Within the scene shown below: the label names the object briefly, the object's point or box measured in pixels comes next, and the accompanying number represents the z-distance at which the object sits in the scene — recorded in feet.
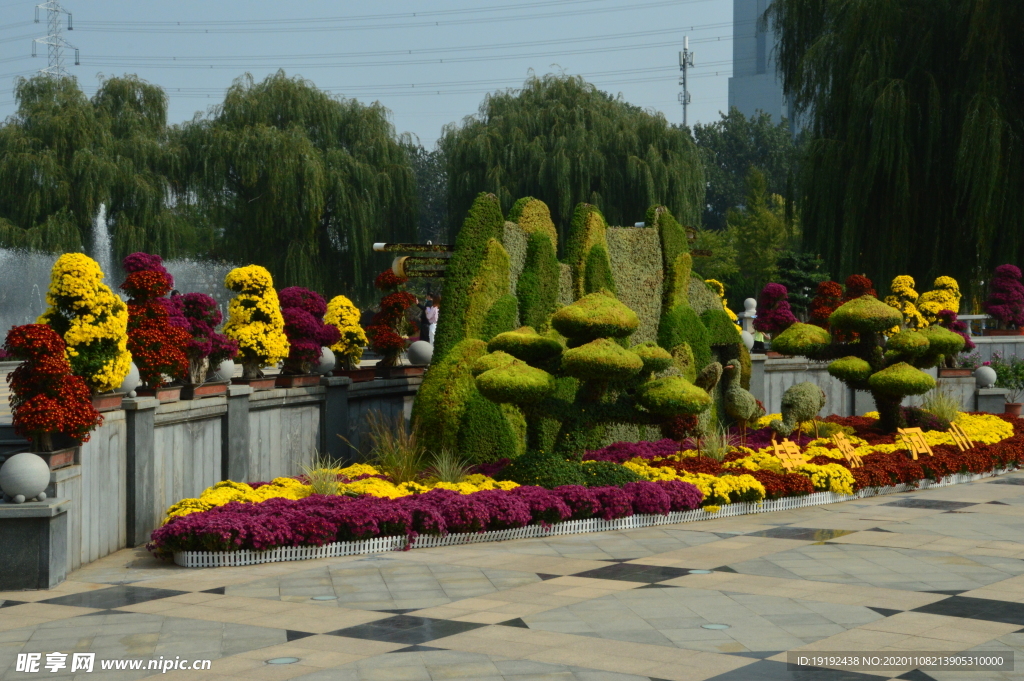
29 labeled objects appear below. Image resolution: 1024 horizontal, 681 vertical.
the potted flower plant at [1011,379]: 68.59
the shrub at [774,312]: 63.98
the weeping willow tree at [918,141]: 71.67
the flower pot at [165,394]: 34.14
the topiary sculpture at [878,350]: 48.67
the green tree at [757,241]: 147.54
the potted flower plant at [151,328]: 33.22
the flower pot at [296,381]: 41.81
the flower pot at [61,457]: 27.25
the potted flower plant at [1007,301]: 71.61
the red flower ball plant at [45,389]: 27.20
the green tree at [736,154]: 252.42
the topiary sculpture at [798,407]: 47.52
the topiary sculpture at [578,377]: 36.52
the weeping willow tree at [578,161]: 108.37
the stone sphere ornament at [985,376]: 65.05
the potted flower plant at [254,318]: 39.29
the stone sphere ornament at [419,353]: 49.16
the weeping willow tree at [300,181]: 99.45
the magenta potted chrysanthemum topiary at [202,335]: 36.37
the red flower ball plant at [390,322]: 47.09
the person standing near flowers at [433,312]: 71.61
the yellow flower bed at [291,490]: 31.94
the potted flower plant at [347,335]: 45.98
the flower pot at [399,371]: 47.52
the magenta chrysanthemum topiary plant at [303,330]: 41.81
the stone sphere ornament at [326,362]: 43.29
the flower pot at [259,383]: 40.06
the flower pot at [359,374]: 45.93
